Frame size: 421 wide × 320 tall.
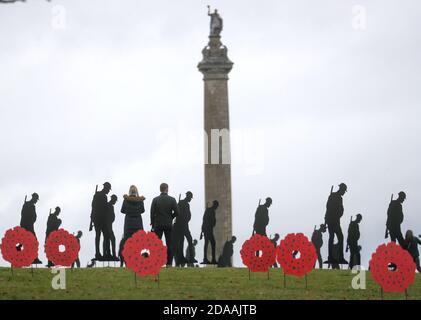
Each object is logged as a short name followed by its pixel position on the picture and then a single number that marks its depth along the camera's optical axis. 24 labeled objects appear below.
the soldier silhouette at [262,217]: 52.72
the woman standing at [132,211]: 45.59
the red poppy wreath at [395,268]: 39.22
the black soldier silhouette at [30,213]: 51.00
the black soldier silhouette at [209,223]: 51.03
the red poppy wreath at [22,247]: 43.06
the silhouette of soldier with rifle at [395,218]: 48.84
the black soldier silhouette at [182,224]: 50.75
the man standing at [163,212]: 45.66
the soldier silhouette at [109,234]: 48.62
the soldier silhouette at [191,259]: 51.72
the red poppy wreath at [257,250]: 43.78
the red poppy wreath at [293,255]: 41.81
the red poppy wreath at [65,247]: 43.16
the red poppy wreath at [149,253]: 39.97
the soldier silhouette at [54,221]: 52.81
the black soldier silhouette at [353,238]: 50.19
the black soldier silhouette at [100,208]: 48.16
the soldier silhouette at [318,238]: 57.90
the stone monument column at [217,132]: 69.81
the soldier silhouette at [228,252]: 62.62
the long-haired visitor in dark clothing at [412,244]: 44.64
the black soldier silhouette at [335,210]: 48.50
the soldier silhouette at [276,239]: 60.63
